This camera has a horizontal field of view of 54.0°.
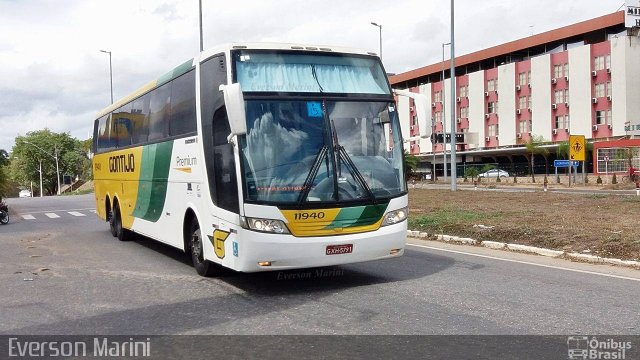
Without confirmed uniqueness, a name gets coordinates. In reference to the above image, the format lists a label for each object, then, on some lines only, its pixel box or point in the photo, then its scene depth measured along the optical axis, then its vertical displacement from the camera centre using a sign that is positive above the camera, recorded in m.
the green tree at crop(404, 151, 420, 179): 53.91 -0.19
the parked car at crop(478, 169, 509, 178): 62.14 -1.45
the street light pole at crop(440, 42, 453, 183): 51.53 +4.50
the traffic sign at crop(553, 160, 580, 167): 45.38 -0.42
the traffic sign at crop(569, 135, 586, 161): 38.97 +0.53
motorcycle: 22.92 -1.52
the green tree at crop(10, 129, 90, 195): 114.81 +1.89
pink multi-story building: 54.81 +6.31
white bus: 7.75 +0.07
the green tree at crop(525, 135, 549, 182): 59.23 +0.92
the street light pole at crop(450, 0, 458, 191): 34.00 +3.05
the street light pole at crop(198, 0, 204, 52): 29.43 +7.28
